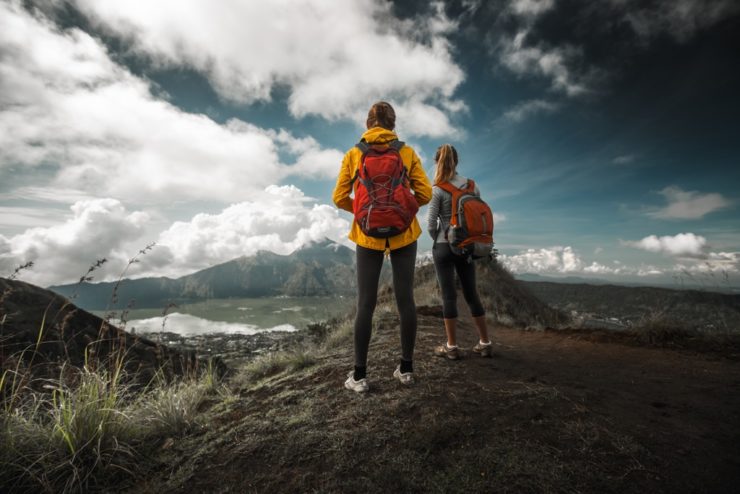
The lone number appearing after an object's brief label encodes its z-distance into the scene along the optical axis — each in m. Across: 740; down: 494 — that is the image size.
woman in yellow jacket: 2.73
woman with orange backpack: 3.56
